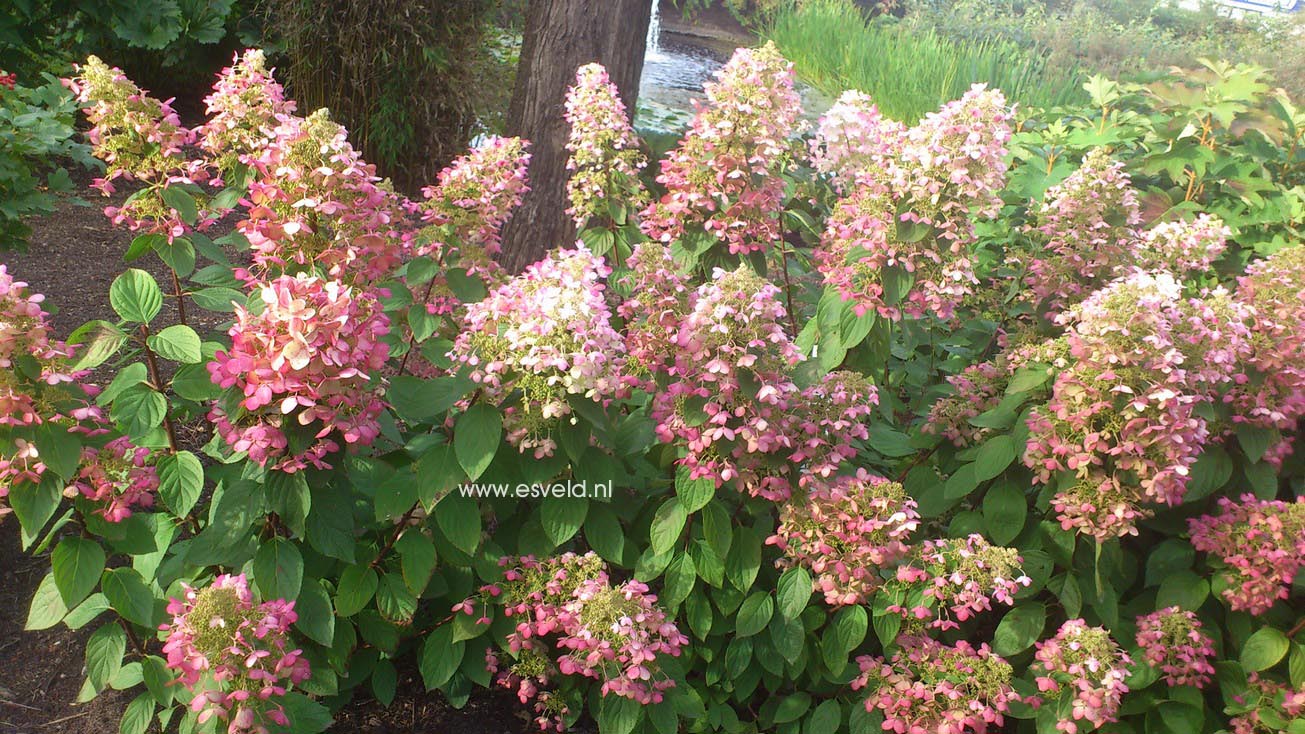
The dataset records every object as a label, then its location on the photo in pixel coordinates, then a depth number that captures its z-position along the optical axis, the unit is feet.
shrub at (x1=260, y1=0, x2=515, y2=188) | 16.17
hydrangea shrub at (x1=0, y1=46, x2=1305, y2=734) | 5.65
